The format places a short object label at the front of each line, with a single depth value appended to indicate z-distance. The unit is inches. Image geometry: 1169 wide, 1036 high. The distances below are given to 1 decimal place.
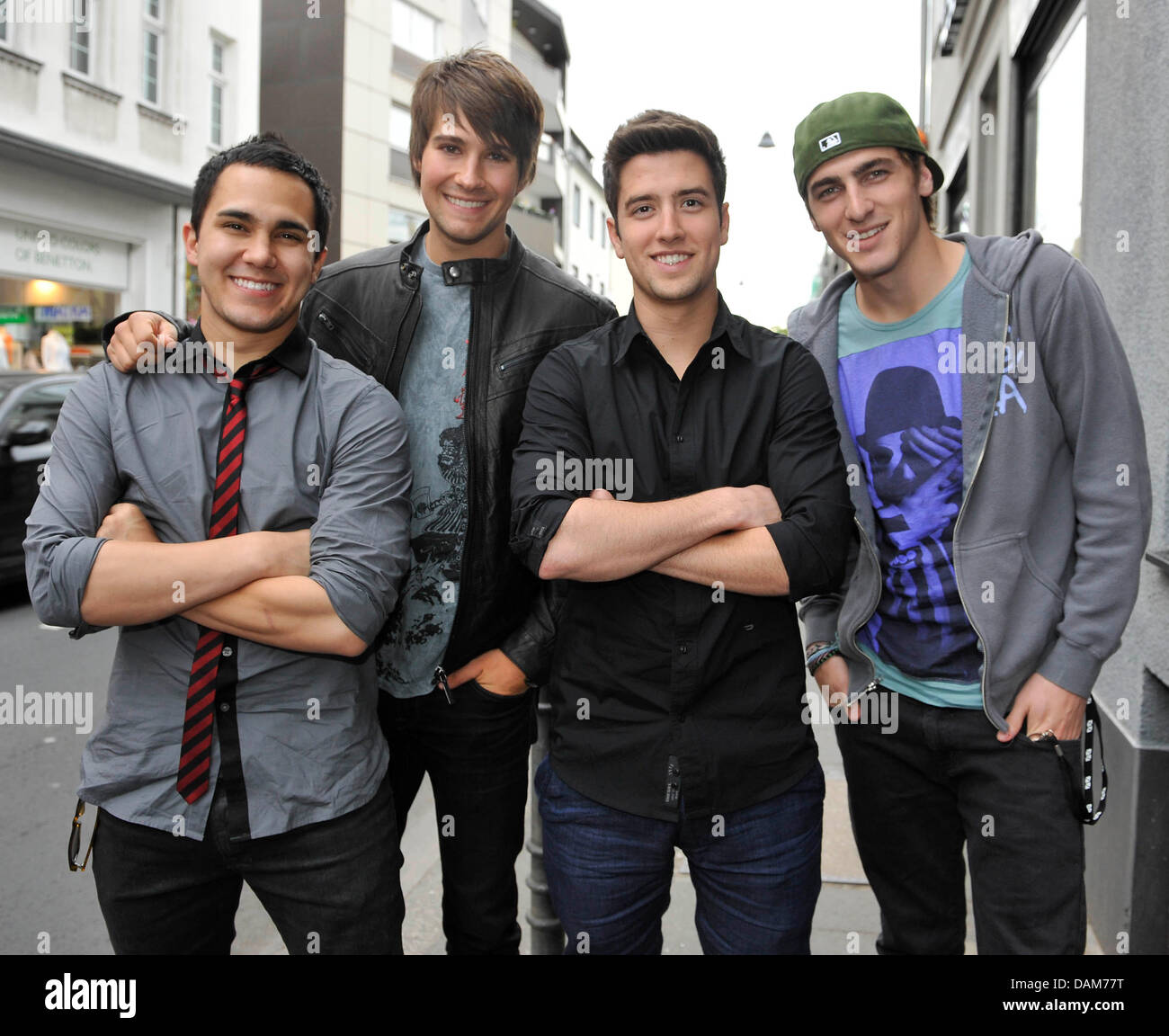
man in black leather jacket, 101.1
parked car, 313.3
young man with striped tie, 79.7
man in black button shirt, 86.4
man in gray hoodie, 89.7
